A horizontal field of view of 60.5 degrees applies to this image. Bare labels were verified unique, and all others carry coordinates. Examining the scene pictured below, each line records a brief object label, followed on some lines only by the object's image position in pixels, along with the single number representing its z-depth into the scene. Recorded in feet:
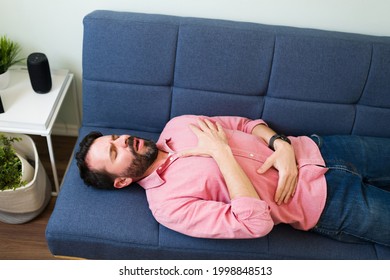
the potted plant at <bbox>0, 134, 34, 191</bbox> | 5.05
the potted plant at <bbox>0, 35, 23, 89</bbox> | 5.30
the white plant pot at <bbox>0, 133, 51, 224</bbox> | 5.14
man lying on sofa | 4.12
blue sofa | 4.42
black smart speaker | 5.17
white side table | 5.01
